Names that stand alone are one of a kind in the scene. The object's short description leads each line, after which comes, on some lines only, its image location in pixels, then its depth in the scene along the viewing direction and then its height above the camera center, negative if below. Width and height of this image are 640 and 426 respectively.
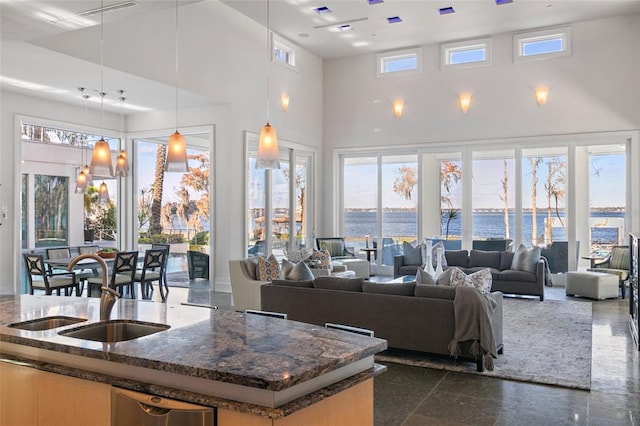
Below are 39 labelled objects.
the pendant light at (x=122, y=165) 7.82 +0.82
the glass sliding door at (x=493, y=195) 10.63 +0.46
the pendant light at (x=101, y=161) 5.75 +0.65
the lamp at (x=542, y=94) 10.09 +2.42
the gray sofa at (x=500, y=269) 8.46 -0.94
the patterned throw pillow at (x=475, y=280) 5.07 -0.63
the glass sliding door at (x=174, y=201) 10.00 +0.34
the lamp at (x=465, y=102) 10.80 +2.43
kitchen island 1.82 -0.56
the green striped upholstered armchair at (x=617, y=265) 8.73 -0.86
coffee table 8.27 -1.05
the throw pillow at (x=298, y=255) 9.28 -0.68
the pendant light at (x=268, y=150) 5.71 +0.76
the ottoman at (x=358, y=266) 10.05 -0.97
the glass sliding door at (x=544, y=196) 10.20 +0.42
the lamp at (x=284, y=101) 10.66 +2.44
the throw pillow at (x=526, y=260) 8.62 -0.73
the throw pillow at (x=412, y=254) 9.86 -0.72
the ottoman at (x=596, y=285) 8.48 -1.15
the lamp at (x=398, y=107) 11.47 +2.48
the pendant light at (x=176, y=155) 5.05 +0.63
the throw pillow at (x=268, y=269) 7.08 -0.71
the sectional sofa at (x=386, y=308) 4.95 -0.95
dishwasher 1.87 -0.73
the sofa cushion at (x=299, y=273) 6.30 -0.69
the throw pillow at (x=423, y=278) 5.33 -0.64
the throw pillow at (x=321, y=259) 8.73 -0.72
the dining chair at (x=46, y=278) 7.03 -0.87
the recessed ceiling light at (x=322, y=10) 9.12 +3.75
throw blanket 4.68 -0.99
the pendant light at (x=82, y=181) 8.20 +0.61
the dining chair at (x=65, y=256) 7.85 -0.58
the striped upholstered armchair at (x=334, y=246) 10.90 -0.61
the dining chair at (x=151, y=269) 8.17 -0.84
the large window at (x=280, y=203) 10.03 +0.32
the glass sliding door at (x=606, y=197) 9.79 +0.38
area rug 4.66 -1.43
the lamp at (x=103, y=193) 9.19 +0.46
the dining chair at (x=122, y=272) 7.51 -0.82
